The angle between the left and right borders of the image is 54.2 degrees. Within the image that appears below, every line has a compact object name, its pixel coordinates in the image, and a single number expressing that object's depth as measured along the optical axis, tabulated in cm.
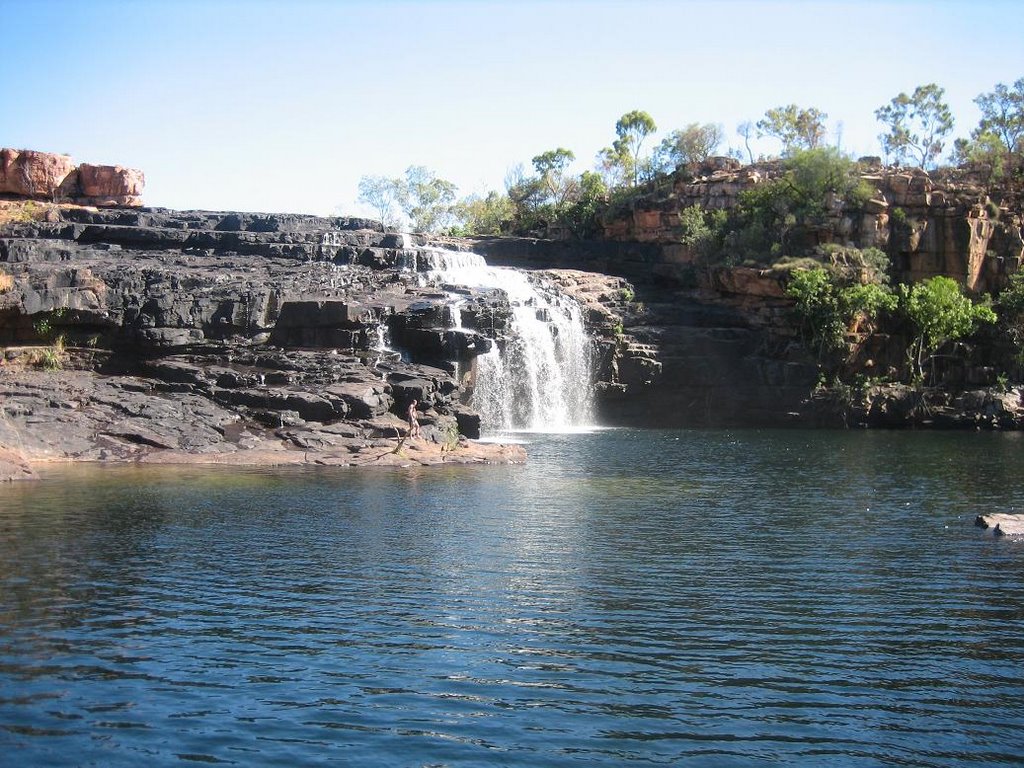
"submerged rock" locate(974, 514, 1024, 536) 2577
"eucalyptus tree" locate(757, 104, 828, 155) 9394
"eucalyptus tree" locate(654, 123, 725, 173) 8806
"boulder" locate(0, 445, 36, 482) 3238
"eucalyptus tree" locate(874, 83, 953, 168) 9350
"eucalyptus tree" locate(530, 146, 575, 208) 9962
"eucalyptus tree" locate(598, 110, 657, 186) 9562
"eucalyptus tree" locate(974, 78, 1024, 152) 8544
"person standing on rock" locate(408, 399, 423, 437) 4025
